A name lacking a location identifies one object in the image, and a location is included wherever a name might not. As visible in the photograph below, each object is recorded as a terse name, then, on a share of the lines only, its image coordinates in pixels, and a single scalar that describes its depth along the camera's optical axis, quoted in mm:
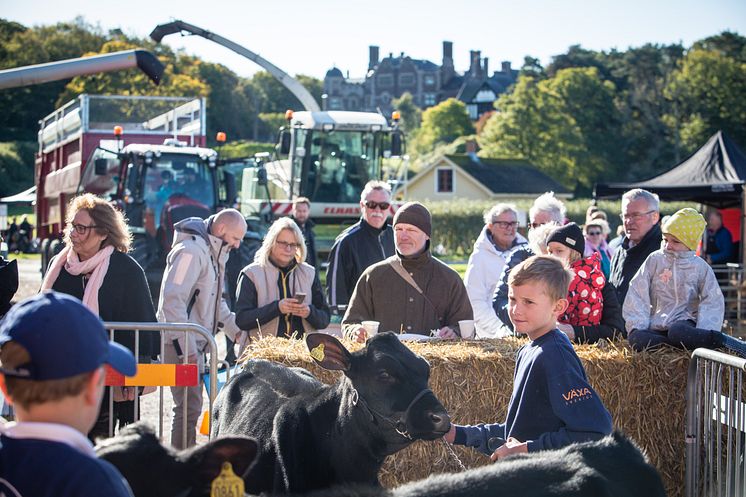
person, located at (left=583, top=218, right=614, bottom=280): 10609
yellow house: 70938
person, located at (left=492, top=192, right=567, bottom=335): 6367
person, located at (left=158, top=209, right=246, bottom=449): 6758
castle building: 173750
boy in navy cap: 2043
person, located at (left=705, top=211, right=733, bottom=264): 15297
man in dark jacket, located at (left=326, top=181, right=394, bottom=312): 7867
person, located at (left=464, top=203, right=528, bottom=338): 7707
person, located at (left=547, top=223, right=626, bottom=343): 5785
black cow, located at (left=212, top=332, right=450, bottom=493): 4227
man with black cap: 6117
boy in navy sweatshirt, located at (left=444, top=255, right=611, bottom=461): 3654
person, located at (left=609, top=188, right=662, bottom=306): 7285
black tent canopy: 17484
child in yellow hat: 5750
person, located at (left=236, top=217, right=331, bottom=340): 7094
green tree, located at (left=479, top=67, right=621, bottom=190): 77250
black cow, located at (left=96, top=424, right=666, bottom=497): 2600
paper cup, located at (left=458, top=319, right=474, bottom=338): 6051
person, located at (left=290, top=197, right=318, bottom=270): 12049
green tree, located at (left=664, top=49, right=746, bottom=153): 73750
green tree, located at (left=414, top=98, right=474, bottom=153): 112000
